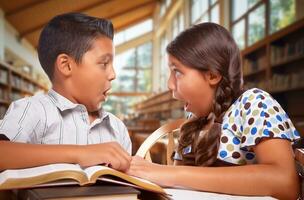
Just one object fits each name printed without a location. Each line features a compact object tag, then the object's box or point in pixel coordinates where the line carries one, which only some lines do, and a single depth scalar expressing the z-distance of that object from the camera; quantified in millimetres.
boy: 993
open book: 511
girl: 726
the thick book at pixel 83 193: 482
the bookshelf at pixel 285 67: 4320
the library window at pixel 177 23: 12391
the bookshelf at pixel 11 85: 7964
